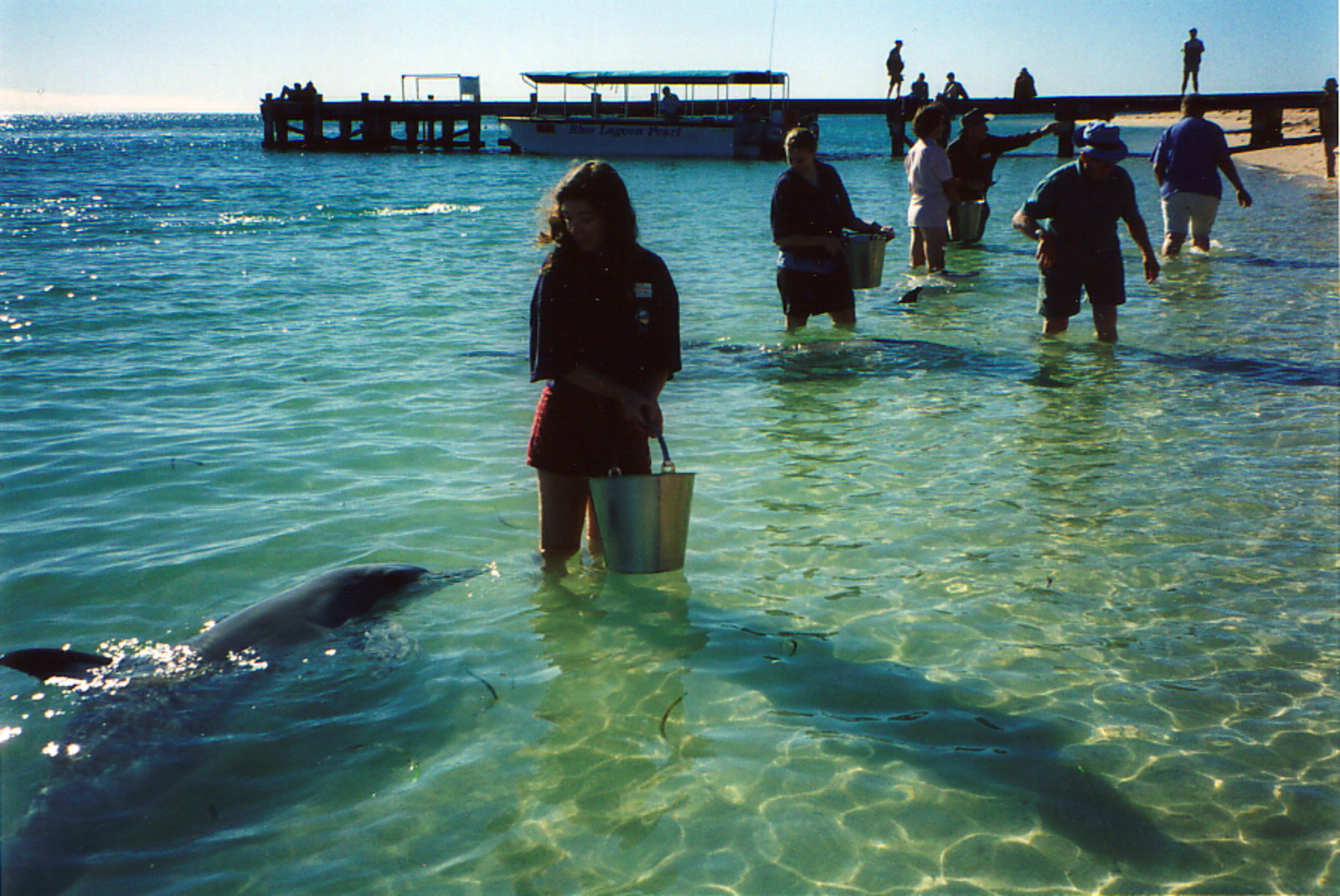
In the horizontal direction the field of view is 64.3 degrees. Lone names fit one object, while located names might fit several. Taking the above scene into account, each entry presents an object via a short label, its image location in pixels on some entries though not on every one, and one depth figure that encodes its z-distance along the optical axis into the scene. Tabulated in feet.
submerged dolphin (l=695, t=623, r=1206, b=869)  9.68
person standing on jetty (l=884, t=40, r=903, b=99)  126.52
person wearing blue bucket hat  24.40
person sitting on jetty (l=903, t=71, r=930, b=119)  118.01
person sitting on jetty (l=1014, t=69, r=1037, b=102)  129.32
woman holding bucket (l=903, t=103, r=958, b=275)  35.78
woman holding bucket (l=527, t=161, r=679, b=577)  11.93
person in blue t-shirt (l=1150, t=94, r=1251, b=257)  37.27
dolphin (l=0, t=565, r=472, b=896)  9.56
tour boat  152.15
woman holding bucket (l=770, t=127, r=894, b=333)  25.09
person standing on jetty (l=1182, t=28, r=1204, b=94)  110.11
